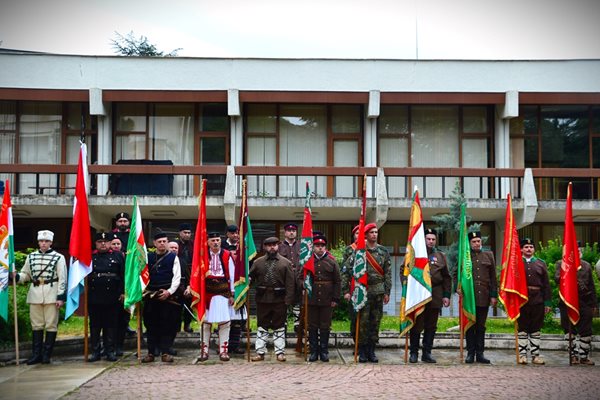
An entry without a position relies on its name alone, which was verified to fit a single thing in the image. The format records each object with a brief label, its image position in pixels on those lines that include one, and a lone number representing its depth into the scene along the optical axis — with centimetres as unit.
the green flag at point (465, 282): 1237
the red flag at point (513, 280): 1245
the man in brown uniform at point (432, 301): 1239
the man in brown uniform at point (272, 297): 1238
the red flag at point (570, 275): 1248
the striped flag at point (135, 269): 1202
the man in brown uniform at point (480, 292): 1244
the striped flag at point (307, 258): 1237
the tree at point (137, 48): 4388
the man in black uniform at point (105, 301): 1225
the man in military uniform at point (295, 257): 1309
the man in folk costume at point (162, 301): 1219
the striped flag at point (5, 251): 1203
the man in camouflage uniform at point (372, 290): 1231
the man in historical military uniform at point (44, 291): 1205
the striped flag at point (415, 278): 1237
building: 2177
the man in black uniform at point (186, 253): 1368
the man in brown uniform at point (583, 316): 1252
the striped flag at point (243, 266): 1259
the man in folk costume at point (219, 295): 1226
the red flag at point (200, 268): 1223
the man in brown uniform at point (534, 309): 1252
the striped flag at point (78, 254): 1221
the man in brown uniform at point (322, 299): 1230
